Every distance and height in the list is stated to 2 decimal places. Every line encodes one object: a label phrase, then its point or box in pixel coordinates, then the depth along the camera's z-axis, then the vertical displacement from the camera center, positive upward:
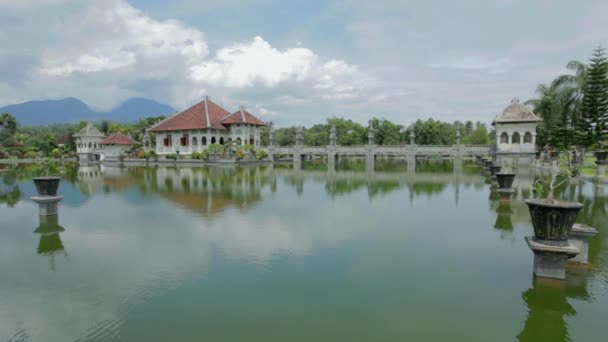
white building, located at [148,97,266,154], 42.38 +2.21
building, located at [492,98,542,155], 31.75 +1.54
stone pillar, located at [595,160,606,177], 18.03 -0.97
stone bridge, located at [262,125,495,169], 35.91 -0.14
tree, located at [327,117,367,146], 57.97 +2.44
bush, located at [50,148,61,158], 51.78 -0.41
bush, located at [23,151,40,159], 50.97 -0.65
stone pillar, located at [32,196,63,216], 9.84 -1.39
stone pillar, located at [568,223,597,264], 5.82 -1.38
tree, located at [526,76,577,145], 28.36 +3.05
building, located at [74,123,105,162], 50.14 +0.89
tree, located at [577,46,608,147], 23.23 +2.54
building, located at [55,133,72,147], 59.60 +1.56
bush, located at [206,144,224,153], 38.28 +0.11
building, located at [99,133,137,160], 46.01 +0.55
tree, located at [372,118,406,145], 57.31 +2.27
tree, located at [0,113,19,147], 53.88 +3.28
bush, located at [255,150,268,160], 38.66 -0.51
